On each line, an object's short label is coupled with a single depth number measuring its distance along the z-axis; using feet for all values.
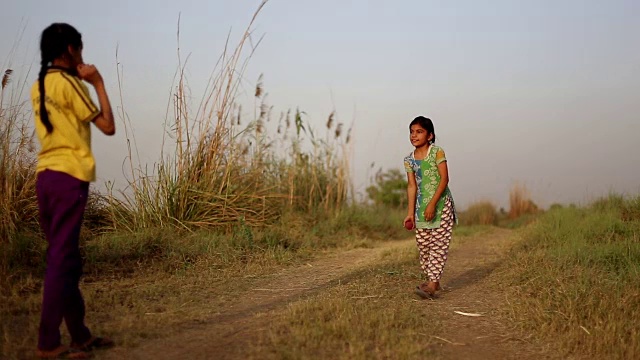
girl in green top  15.87
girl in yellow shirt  9.71
